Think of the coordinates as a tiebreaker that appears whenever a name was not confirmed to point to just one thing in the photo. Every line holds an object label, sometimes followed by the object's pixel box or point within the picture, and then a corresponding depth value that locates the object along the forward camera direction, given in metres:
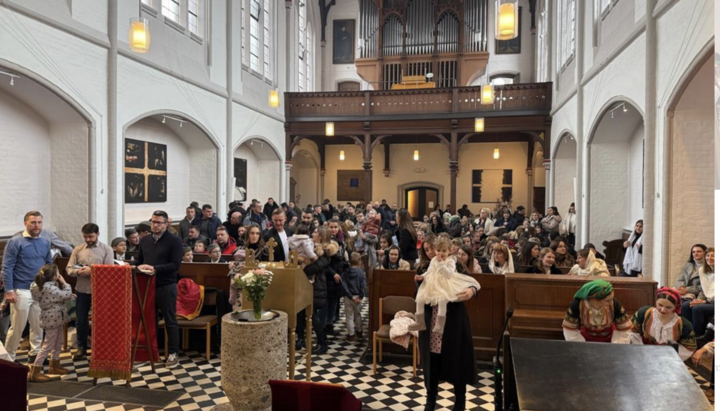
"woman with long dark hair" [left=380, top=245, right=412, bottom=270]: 6.24
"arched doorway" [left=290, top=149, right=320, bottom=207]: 21.38
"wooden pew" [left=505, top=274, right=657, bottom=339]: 4.89
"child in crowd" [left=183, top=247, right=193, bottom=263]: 6.85
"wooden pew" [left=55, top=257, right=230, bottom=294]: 6.10
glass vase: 3.98
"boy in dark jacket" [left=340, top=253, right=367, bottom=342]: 6.37
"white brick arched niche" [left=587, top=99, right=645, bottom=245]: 10.52
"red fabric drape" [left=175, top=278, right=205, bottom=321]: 5.88
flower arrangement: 3.93
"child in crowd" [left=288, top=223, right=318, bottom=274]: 5.54
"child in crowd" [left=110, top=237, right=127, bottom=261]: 6.80
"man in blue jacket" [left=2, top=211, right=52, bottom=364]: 5.08
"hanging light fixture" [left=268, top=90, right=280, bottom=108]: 12.27
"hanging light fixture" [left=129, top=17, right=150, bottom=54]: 7.43
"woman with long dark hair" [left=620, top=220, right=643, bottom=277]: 7.88
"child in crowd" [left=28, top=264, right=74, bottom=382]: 4.91
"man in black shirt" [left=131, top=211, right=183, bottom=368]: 5.18
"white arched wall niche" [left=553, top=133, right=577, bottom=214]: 14.84
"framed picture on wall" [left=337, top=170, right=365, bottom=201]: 21.29
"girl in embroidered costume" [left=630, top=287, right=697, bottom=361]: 4.19
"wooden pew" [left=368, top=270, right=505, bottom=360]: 5.48
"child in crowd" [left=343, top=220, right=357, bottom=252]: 8.34
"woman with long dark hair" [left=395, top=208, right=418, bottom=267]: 7.16
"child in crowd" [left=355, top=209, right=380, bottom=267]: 7.91
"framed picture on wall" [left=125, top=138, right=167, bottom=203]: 10.70
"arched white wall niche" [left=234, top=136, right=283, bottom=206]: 16.13
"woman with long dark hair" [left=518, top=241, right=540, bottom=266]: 5.95
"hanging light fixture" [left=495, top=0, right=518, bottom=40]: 6.42
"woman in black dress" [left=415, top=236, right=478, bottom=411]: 3.79
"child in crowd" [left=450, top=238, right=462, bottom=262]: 6.19
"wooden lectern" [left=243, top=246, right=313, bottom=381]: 4.34
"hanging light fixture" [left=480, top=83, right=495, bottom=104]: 12.99
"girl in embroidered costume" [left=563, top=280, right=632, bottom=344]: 4.03
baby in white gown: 3.76
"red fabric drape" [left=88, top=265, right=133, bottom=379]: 4.71
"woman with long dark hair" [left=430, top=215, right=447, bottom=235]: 11.20
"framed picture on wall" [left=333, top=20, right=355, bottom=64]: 20.70
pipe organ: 18.62
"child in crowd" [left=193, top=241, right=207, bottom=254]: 7.82
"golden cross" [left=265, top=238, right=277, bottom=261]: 4.53
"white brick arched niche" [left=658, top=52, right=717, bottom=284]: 6.68
